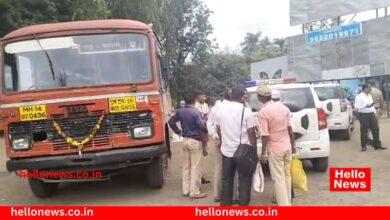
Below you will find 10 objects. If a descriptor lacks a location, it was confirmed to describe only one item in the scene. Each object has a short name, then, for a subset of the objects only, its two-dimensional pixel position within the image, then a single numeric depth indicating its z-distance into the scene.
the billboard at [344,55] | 23.39
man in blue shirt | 7.72
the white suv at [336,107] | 13.91
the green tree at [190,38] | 42.22
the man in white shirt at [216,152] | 7.06
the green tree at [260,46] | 78.91
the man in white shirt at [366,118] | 11.71
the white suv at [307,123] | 8.52
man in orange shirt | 6.35
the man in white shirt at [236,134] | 6.36
